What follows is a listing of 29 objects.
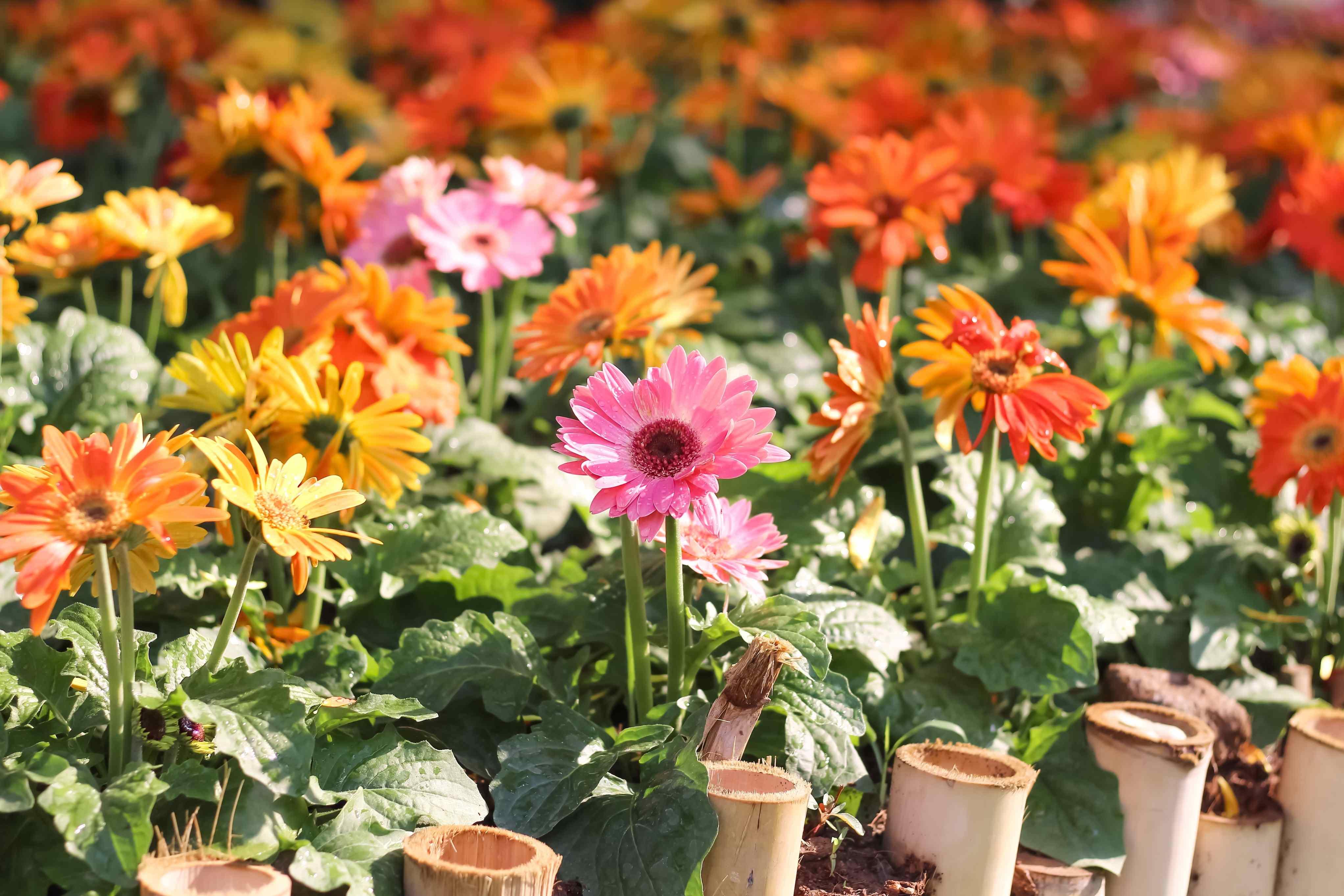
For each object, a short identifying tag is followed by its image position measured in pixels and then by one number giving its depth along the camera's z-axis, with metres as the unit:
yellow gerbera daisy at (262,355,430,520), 1.36
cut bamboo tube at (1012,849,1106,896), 1.38
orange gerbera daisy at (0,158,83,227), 1.41
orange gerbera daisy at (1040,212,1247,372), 1.54
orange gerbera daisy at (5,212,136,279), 1.48
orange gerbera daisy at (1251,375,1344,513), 1.47
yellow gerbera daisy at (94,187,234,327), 1.48
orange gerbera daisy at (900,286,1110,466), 1.36
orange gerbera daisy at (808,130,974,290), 1.59
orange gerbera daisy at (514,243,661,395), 1.44
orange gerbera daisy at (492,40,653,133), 1.87
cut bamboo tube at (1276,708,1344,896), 1.43
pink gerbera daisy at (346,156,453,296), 1.56
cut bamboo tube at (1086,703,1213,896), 1.40
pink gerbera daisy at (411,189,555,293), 1.52
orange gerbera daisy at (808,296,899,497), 1.38
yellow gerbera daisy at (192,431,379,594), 1.24
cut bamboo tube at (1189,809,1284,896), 1.45
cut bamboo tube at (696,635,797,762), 1.29
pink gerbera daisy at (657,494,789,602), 1.31
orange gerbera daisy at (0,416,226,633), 1.19
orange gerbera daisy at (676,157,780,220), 1.97
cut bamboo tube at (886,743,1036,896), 1.33
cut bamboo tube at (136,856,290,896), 1.21
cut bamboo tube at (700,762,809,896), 1.29
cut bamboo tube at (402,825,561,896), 1.23
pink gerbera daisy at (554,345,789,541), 1.27
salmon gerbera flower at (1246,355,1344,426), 1.51
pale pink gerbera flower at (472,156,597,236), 1.59
